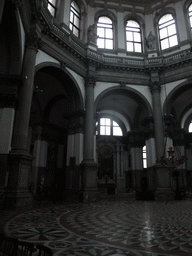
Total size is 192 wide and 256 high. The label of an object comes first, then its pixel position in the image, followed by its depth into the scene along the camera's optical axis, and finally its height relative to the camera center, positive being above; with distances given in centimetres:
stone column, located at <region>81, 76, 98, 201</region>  1183 +171
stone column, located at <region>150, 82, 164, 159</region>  1393 +418
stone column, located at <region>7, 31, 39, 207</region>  759 +146
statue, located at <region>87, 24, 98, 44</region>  1520 +1070
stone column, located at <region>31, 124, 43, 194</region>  1380 +181
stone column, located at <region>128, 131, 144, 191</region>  1797 +230
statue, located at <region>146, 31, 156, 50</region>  1648 +1097
